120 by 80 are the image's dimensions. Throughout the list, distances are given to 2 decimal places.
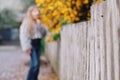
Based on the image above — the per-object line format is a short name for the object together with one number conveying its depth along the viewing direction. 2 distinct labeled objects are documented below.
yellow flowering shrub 7.01
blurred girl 6.72
